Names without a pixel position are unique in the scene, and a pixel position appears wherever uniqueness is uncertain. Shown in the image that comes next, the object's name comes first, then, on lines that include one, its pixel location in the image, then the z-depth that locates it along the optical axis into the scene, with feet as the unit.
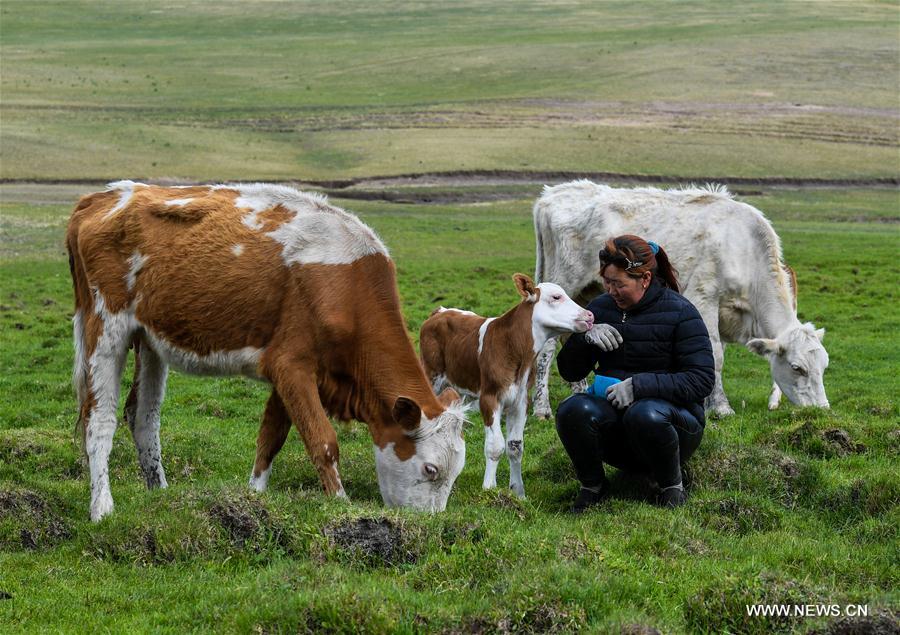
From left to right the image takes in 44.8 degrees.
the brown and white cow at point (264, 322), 28.96
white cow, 45.96
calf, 33.30
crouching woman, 28.71
